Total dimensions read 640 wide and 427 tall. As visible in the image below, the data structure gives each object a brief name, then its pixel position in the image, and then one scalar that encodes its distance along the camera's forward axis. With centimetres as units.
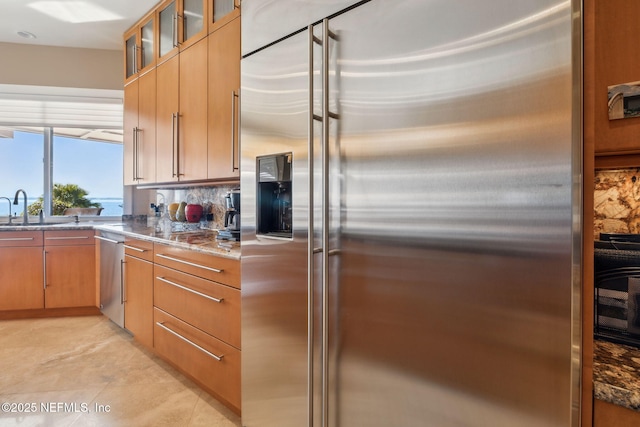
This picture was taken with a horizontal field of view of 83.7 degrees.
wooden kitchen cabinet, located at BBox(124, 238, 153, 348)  257
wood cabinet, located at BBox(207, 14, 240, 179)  224
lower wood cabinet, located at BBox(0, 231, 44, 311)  349
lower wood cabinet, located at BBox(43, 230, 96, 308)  357
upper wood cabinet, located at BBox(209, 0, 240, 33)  222
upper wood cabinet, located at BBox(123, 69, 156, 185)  313
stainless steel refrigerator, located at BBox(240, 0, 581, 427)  83
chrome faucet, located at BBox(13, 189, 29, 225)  389
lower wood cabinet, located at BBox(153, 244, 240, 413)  181
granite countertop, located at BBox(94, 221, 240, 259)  188
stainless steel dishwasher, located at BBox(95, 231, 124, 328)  301
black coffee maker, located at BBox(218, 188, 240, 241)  232
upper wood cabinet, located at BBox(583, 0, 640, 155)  87
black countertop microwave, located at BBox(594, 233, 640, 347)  96
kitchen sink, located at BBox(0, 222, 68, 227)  367
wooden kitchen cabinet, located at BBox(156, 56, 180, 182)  281
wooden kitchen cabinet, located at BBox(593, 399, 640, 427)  76
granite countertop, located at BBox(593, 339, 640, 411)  76
